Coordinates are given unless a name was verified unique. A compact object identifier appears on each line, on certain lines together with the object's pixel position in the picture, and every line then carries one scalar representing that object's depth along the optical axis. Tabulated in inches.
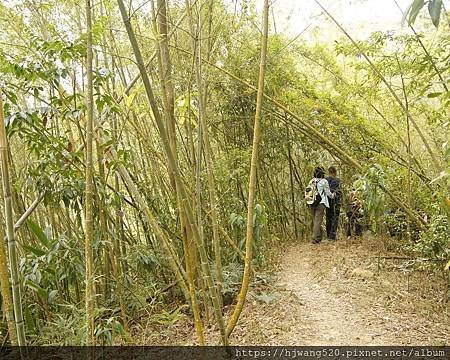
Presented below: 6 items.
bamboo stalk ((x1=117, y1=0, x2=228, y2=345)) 72.8
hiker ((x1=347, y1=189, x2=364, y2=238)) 230.8
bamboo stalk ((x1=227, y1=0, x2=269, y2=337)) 91.6
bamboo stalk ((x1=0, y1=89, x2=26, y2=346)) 68.1
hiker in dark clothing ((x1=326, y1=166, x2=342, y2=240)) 249.1
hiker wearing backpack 245.0
